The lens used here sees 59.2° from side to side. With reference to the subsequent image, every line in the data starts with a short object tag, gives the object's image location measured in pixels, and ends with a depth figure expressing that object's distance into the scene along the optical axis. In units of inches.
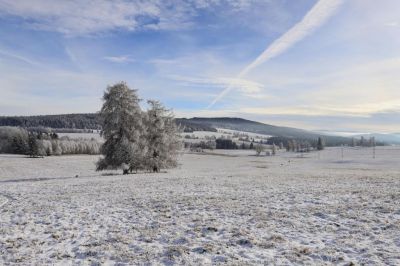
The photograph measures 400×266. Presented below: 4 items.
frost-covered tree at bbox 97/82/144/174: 1630.2
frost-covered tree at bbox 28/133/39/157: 4220.0
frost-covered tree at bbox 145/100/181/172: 1818.4
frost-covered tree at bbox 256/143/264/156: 7232.3
